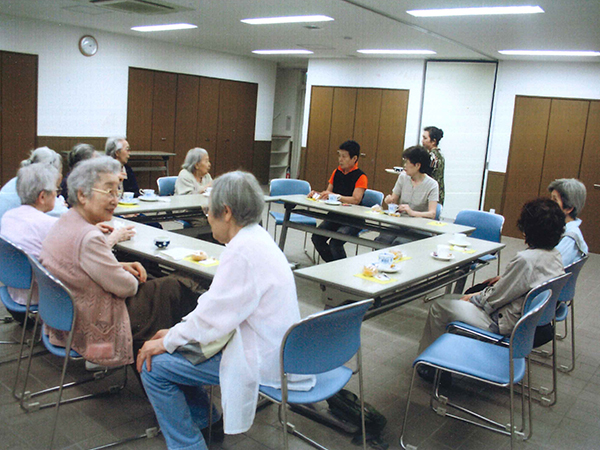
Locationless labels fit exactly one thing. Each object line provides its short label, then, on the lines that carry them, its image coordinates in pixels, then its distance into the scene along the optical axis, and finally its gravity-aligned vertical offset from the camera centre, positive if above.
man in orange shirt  5.59 -0.49
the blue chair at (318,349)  2.00 -0.78
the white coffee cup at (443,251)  3.47 -0.64
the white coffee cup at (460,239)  3.88 -0.60
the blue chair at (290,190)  6.05 -0.59
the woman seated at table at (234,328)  2.02 -0.72
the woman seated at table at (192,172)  5.42 -0.41
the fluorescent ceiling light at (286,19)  6.18 +1.39
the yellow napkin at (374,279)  2.83 -0.69
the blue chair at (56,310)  2.27 -0.81
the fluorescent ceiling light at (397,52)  8.34 +1.50
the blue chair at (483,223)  4.85 -0.61
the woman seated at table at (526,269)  2.83 -0.56
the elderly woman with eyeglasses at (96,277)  2.37 -0.67
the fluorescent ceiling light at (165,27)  7.45 +1.44
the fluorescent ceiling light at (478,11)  4.93 +1.35
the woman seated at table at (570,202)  3.47 -0.26
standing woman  6.49 +0.03
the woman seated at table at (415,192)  4.93 -0.38
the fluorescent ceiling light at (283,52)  9.41 +1.52
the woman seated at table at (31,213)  2.90 -0.52
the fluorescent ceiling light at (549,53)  7.05 +1.43
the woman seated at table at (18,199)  3.65 -0.52
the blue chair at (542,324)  2.56 -0.93
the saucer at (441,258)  3.44 -0.65
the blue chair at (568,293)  3.11 -0.77
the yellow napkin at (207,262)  2.91 -0.69
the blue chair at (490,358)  2.39 -0.95
